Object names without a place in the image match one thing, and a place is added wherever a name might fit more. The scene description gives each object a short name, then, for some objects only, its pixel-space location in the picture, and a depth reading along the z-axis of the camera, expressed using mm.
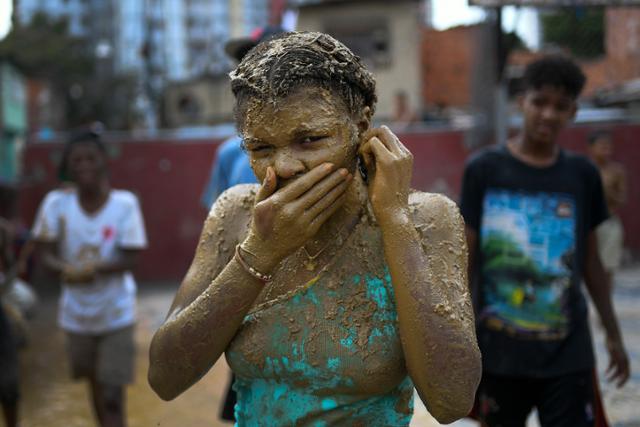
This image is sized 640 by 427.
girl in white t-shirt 4680
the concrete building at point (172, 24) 44625
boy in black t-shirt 3105
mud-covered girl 1685
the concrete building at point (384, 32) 21781
